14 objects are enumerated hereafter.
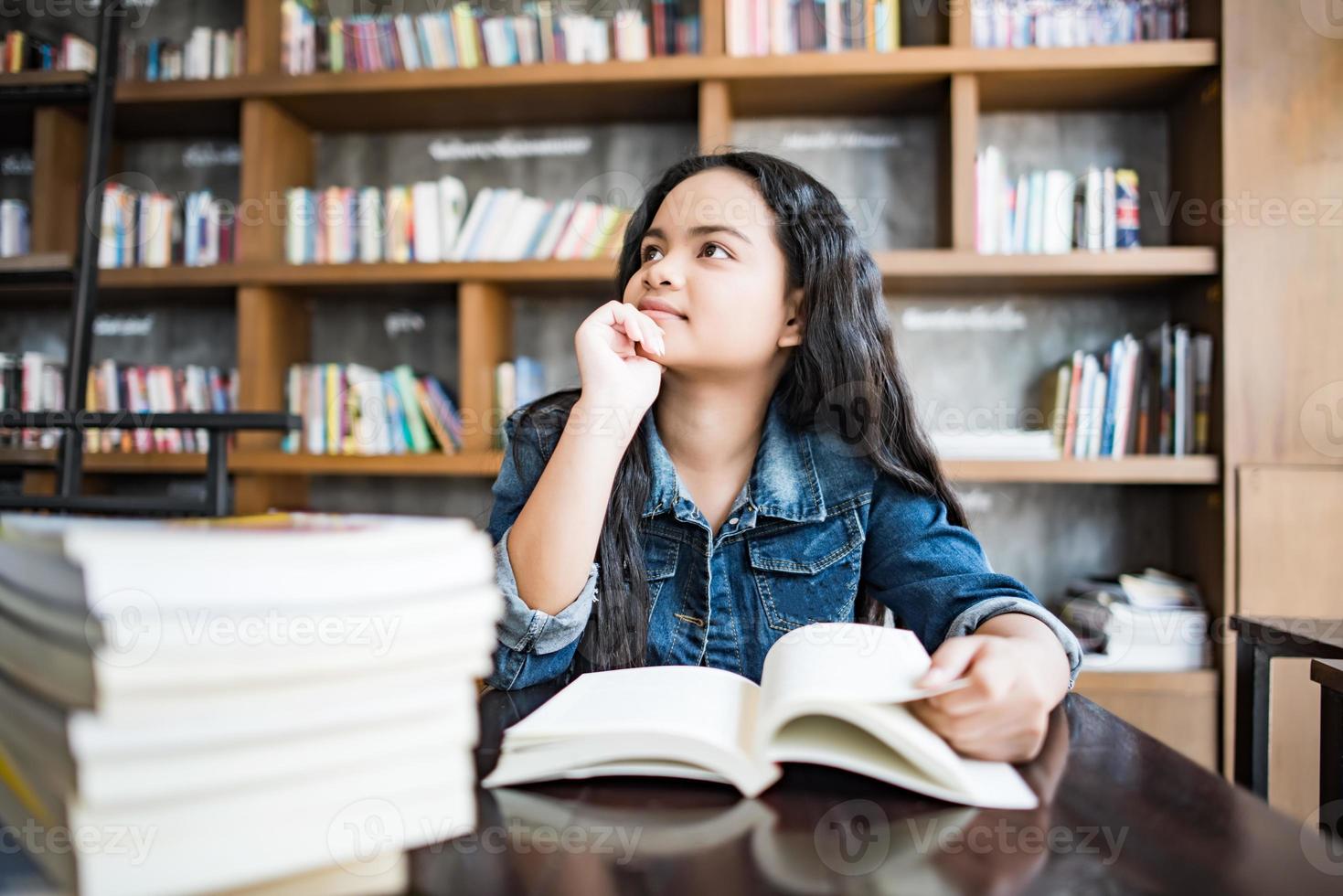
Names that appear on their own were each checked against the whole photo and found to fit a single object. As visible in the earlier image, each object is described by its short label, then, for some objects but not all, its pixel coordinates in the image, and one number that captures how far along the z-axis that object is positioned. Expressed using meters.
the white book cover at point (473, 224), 2.47
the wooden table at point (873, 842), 0.41
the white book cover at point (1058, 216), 2.31
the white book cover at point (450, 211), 2.47
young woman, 0.96
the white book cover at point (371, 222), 2.52
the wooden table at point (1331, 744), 1.06
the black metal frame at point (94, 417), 1.52
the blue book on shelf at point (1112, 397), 2.29
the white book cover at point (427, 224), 2.47
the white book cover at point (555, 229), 2.44
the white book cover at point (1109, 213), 2.31
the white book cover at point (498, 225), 2.47
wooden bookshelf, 2.21
